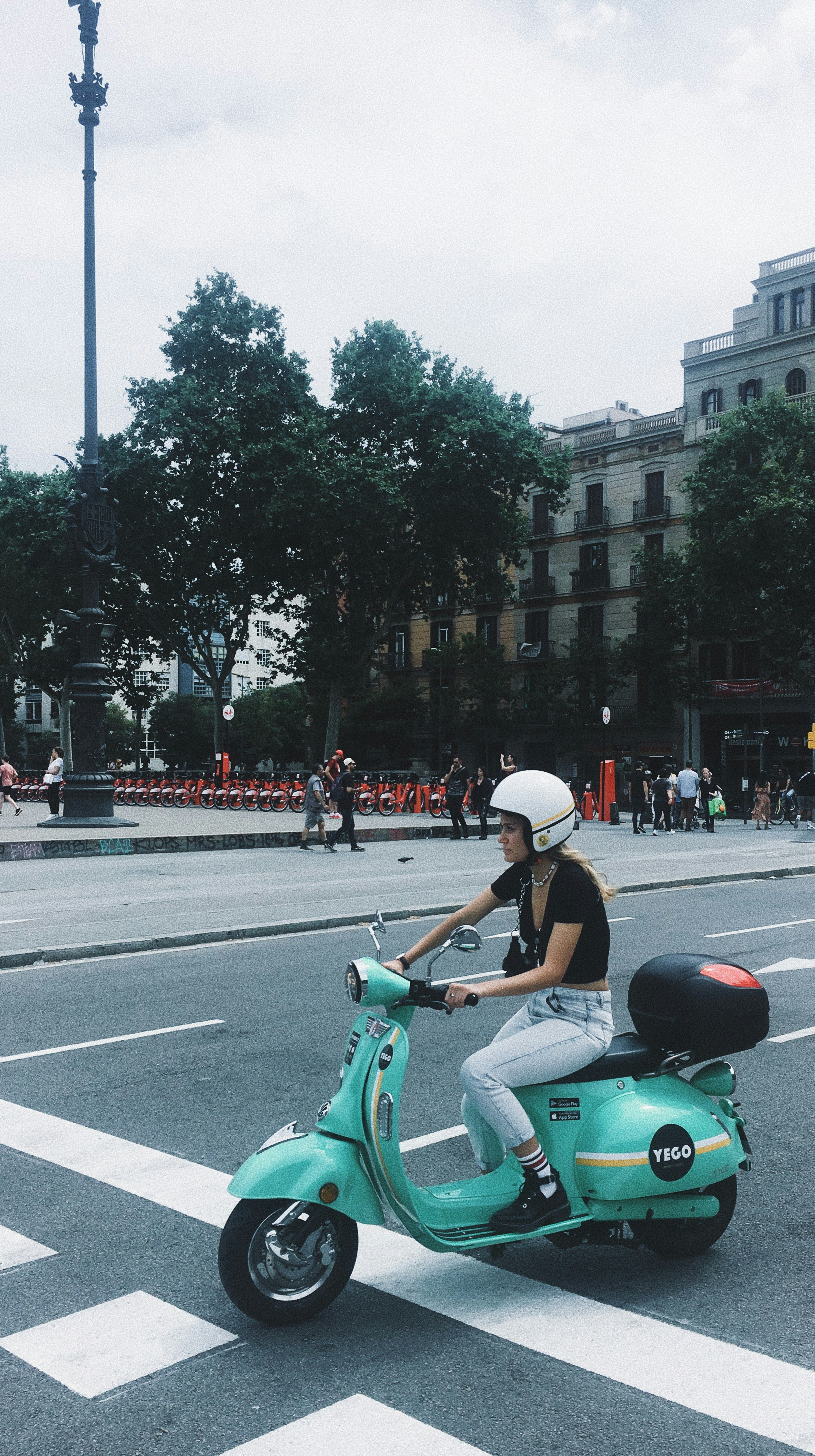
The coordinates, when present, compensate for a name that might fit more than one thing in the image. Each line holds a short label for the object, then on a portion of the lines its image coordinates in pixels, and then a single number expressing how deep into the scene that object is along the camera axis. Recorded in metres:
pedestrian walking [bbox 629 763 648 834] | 30.02
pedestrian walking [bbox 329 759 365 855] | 23.34
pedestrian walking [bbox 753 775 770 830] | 34.00
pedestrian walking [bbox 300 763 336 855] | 23.12
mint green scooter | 3.46
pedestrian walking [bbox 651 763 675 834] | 30.69
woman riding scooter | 3.71
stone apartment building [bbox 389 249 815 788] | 49.41
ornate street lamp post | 22.64
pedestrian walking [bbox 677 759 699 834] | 31.39
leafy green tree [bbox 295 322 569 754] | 38.28
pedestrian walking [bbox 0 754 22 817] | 33.44
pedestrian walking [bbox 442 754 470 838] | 26.81
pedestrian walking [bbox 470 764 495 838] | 28.16
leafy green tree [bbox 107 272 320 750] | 38.06
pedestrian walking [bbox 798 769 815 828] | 34.72
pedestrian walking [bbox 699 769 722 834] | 32.66
